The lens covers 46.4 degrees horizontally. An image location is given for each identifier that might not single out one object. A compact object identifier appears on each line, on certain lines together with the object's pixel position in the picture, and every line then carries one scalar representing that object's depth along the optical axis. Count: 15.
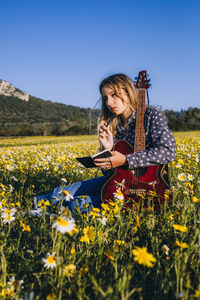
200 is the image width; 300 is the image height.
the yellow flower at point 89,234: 1.57
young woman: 2.39
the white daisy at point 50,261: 1.34
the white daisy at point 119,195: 1.95
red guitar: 2.45
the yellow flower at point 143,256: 1.06
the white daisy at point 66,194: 1.46
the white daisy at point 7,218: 1.86
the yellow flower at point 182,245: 1.33
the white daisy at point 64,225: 1.15
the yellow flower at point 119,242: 1.68
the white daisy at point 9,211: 1.93
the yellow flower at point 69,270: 1.35
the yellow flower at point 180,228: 1.35
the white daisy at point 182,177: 2.47
